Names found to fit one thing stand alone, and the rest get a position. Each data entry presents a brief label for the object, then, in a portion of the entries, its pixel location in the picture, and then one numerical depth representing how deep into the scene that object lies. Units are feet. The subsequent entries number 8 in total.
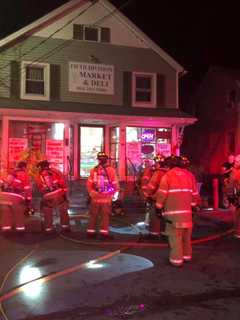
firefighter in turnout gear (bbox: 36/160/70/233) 23.84
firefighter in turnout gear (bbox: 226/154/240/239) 23.87
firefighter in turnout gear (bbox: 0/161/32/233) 23.87
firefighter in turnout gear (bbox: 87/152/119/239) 22.58
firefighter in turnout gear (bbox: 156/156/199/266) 17.56
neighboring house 57.60
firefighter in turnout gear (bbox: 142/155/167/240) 22.32
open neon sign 43.34
